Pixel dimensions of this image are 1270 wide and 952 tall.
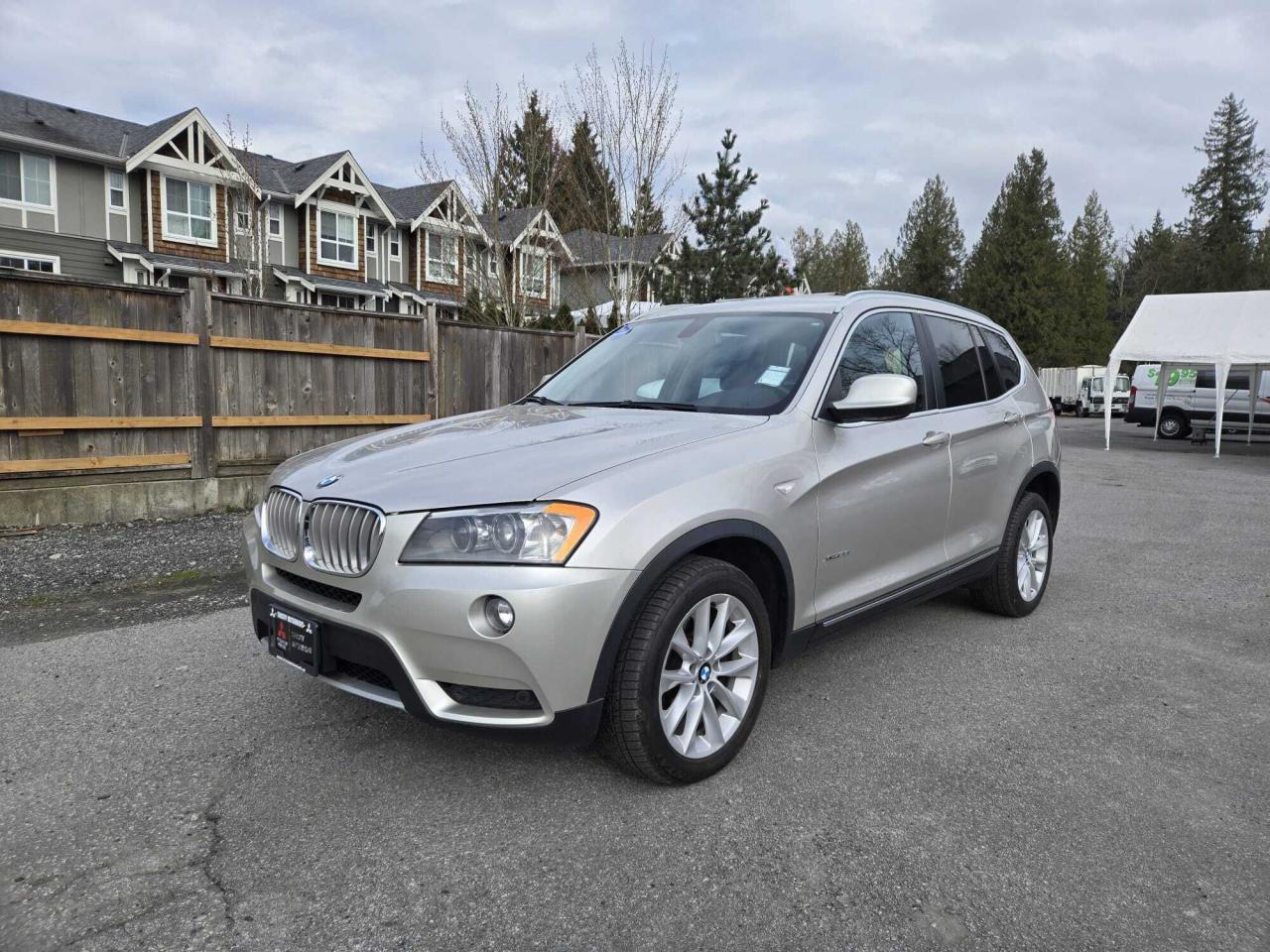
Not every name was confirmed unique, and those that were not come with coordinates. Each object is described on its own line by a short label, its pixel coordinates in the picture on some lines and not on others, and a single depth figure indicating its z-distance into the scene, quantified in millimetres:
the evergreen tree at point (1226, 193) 53125
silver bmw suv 2678
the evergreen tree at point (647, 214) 15008
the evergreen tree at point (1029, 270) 48875
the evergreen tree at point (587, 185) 15203
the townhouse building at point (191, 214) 24203
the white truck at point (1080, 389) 40062
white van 21891
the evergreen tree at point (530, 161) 15602
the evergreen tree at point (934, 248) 54594
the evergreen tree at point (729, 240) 25859
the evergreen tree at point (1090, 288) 51750
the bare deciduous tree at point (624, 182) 14594
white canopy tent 17391
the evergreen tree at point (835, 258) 50756
